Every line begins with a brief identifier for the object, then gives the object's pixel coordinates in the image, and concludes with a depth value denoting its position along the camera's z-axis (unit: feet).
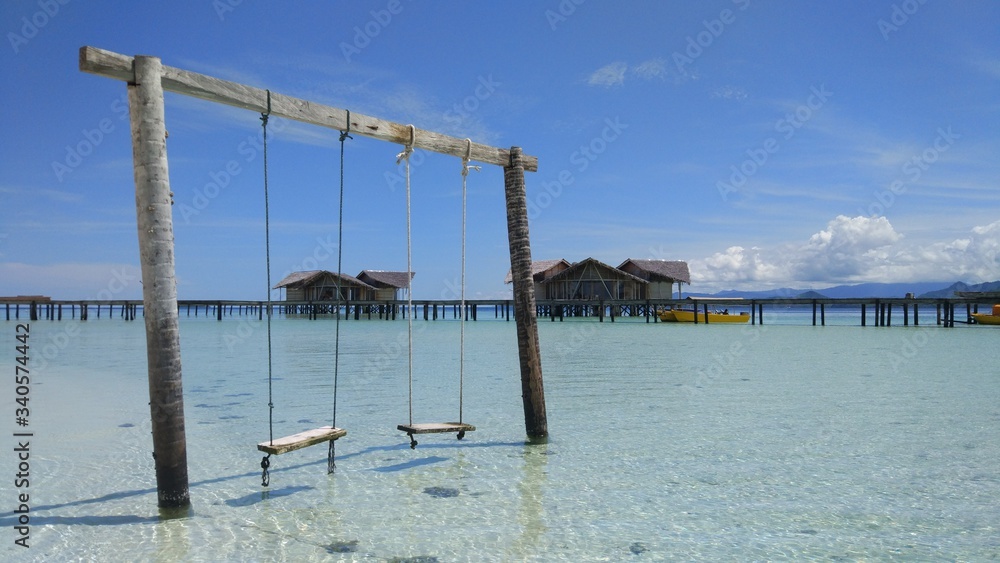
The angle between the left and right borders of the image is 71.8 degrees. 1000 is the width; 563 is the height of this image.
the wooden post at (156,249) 15.67
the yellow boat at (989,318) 138.68
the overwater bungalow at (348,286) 179.22
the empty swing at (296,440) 17.30
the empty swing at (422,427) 21.23
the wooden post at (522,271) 24.68
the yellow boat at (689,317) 149.89
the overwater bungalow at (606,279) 162.61
